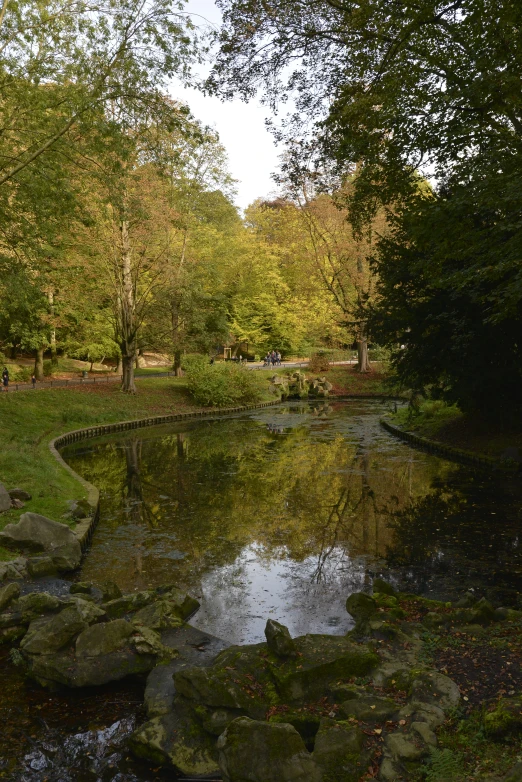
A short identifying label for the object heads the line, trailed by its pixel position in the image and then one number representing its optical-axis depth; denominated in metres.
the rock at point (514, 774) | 3.74
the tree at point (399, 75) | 9.84
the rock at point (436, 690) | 5.00
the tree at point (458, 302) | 10.16
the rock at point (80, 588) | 8.16
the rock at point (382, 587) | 8.09
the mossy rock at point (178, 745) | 4.90
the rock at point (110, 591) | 8.01
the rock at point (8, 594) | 7.49
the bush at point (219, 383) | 33.66
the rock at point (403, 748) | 4.34
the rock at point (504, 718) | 4.45
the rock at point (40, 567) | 8.77
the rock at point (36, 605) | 7.25
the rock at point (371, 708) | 4.93
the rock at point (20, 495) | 11.83
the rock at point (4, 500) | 10.92
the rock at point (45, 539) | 9.41
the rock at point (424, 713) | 4.72
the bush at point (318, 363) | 45.81
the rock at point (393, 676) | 5.48
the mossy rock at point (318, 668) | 5.60
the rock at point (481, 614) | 6.78
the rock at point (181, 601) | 7.82
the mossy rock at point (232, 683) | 5.27
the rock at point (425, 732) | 4.47
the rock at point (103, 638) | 6.38
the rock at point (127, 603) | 7.43
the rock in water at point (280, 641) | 6.00
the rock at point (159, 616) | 7.11
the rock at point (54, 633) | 6.41
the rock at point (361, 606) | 7.27
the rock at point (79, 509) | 11.82
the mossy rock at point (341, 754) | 4.32
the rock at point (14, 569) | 8.45
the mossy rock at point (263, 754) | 4.35
